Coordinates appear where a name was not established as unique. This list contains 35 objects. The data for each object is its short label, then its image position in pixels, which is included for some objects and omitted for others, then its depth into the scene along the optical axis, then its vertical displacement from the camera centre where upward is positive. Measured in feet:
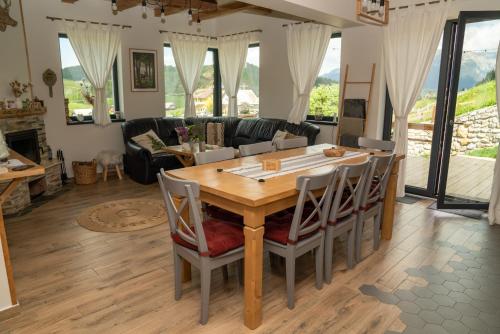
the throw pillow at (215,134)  21.68 -2.13
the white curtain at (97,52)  18.25 +2.24
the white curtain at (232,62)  22.45 +2.25
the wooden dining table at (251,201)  7.07 -2.08
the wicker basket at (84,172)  18.10 -3.71
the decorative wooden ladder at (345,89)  16.51 +0.47
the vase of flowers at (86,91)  19.63 +0.29
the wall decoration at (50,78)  17.62 +0.87
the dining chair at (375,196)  9.82 -2.73
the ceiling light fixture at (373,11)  11.71 +3.05
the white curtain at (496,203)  13.34 -3.70
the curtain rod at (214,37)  21.40 +3.89
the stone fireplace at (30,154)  14.35 -2.63
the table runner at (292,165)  8.83 -1.79
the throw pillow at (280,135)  19.13 -1.90
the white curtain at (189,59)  22.07 +2.35
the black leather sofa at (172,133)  18.37 -1.98
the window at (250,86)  22.88 +0.73
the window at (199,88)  22.86 +0.58
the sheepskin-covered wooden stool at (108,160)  18.89 -3.27
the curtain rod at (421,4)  13.93 +3.69
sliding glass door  13.82 -0.74
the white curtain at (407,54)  14.16 +1.84
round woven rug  12.87 -4.46
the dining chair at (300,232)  7.47 -2.91
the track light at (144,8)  13.20 +3.26
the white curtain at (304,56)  18.13 +2.13
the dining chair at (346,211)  8.63 -2.82
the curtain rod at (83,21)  17.46 +3.73
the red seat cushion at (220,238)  7.41 -2.90
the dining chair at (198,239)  6.98 -2.90
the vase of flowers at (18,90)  15.55 +0.24
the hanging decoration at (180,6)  17.11 +4.47
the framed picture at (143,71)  20.57 +1.49
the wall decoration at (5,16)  14.73 +3.19
